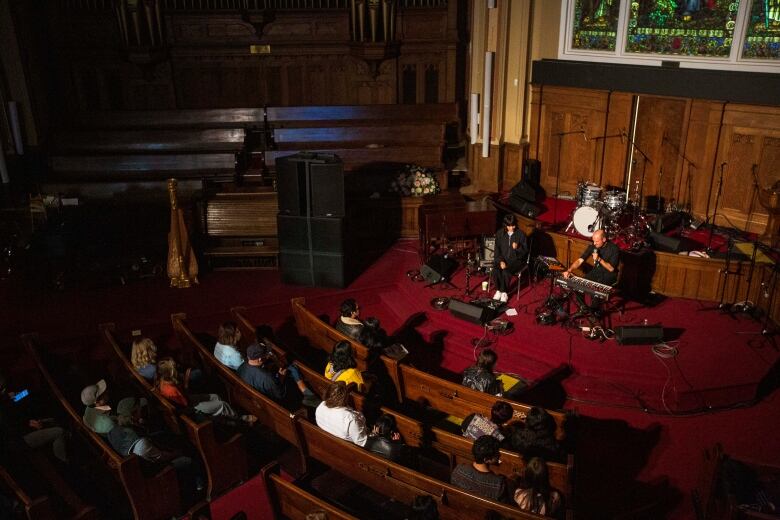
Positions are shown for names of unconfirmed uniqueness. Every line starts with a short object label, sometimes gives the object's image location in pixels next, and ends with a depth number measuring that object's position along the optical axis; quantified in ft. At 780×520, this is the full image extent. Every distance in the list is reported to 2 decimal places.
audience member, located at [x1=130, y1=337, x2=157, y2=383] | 23.80
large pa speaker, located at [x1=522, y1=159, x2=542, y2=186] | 40.98
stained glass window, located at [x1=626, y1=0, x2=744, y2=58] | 33.47
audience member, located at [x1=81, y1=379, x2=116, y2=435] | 20.62
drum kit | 33.40
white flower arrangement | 38.96
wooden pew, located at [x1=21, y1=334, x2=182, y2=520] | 18.76
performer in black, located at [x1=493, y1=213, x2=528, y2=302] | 31.42
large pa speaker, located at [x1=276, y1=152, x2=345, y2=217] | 32.07
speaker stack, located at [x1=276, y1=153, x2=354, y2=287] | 32.19
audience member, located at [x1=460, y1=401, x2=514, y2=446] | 20.43
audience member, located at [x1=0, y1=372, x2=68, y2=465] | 20.92
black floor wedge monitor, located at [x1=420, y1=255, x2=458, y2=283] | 33.59
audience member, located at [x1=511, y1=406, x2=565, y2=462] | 19.58
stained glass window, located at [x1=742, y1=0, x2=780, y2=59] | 31.86
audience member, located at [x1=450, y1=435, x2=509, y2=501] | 17.74
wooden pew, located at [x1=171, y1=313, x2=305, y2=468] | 21.33
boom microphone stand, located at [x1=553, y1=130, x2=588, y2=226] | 38.55
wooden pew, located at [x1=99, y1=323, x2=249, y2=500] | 20.24
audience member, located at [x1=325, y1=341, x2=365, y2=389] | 22.80
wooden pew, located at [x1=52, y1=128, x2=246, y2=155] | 41.19
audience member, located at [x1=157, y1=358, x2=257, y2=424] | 22.36
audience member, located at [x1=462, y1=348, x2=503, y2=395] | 22.68
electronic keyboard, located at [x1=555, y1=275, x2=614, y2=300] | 27.71
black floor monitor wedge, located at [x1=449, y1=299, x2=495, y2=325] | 29.45
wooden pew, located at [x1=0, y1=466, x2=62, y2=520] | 17.07
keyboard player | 29.22
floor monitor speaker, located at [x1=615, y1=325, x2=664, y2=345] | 27.55
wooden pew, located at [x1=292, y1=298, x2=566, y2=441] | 21.95
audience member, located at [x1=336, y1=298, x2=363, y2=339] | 26.17
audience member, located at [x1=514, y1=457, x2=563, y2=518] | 17.21
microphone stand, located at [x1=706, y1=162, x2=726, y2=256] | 34.05
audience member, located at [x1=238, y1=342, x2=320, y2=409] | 23.08
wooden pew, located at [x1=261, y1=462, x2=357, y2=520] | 17.03
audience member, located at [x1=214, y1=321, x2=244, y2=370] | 24.50
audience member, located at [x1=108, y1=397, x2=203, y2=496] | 19.90
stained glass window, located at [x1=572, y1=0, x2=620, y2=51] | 36.96
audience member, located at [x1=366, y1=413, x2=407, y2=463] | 19.95
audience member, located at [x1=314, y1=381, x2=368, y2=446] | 19.90
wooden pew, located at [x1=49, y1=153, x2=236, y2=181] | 39.60
